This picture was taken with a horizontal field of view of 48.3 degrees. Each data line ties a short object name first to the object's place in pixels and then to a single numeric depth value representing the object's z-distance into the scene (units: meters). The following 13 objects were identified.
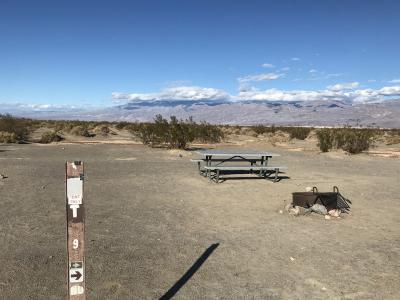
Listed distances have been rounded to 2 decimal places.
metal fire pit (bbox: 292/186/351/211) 9.22
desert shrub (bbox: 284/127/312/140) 38.67
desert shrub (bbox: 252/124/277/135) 46.29
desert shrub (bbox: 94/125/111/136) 40.56
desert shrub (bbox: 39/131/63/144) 29.43
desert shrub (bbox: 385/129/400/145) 35.23
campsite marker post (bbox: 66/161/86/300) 3.85
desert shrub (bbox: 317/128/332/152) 23.80
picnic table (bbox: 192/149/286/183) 13.22
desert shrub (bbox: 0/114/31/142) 31.07
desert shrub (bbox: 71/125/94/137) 37.47
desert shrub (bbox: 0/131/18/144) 28.08
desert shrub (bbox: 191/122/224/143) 30.71
